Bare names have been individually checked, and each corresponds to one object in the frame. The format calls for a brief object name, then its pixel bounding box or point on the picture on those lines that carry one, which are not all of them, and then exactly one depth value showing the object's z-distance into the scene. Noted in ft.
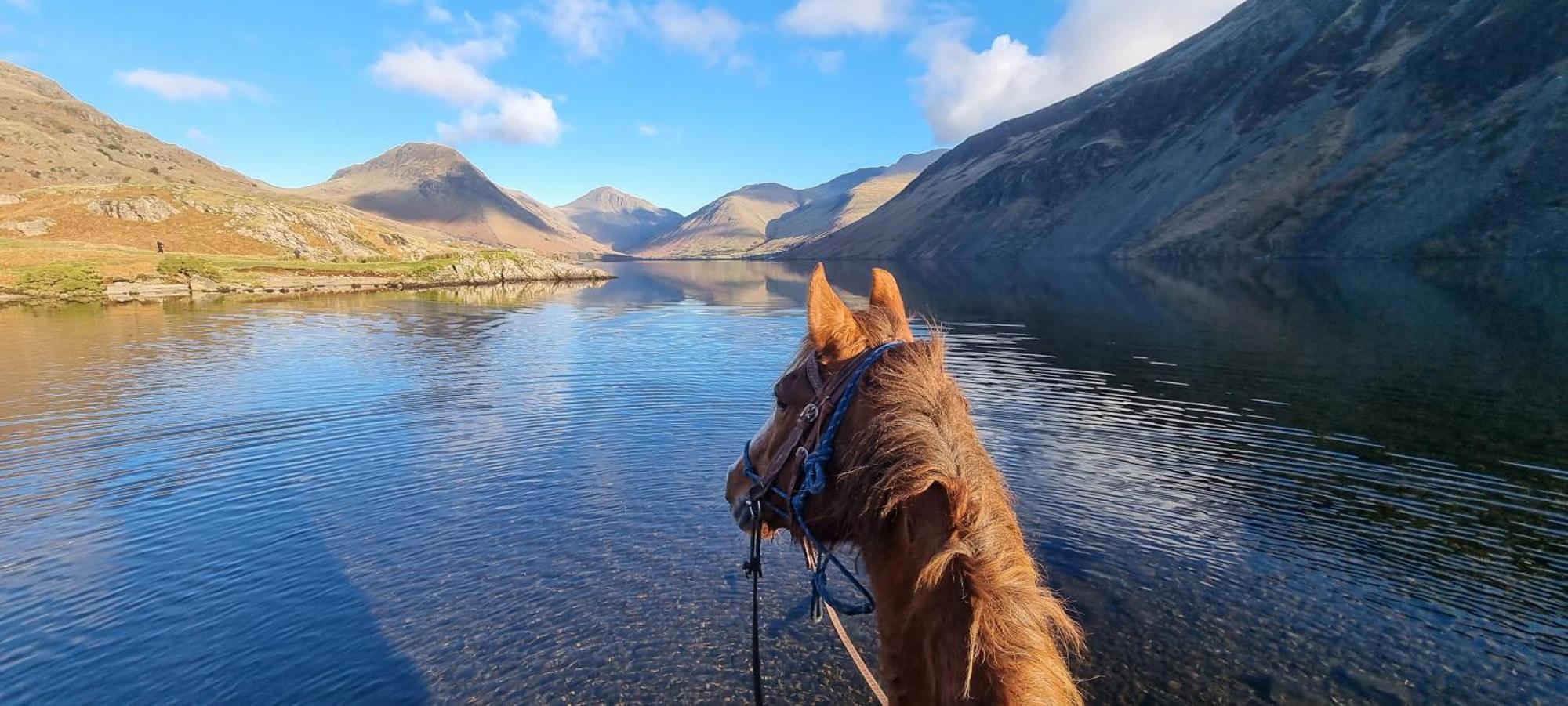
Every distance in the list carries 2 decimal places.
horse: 7.54
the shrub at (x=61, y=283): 187.32
